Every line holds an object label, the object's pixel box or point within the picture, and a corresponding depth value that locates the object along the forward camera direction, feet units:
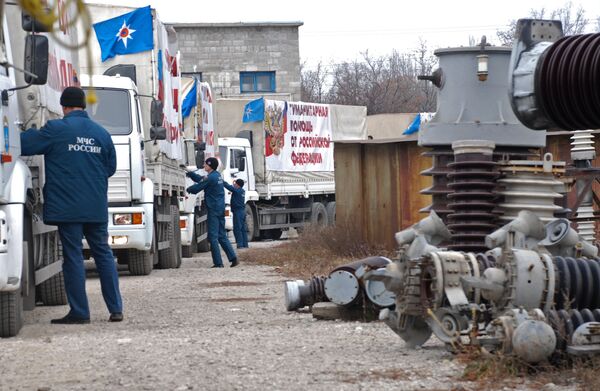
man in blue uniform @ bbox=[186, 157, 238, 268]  69.36
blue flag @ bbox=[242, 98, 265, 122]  112.68
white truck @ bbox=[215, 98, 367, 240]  109.40
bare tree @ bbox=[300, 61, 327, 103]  250.00
